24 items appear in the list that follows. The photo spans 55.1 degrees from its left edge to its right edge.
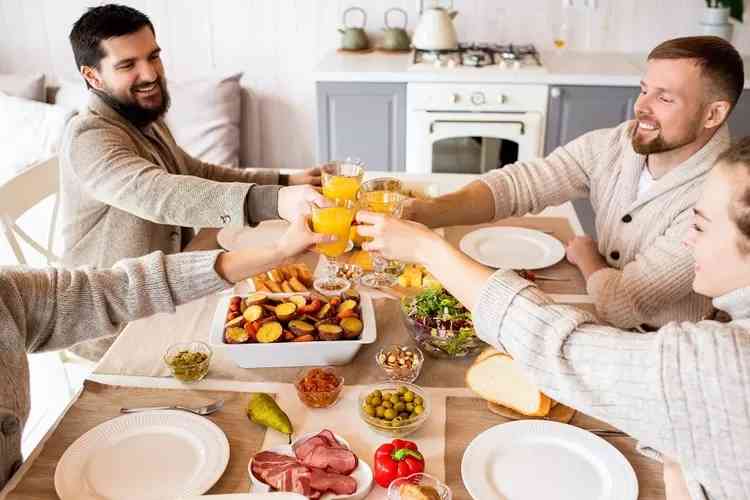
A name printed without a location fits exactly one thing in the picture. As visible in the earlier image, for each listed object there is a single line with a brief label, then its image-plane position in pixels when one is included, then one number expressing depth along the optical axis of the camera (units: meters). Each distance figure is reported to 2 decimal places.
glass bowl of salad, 1.42
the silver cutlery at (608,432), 1.23
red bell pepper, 1.12
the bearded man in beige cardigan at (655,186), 1.62
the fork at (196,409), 1.29
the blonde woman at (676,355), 0.96
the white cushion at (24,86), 3.70
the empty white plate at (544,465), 1.12
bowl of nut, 1.37
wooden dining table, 1.16
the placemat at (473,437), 1.13
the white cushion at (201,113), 3.71
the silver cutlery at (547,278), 1.78
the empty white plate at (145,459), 1.12
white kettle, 3.47
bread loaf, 1.27
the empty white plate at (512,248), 1.83
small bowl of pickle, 1.37
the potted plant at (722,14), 3.46
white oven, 3.31
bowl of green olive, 1.22
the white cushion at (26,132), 3.51
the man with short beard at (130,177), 1.76
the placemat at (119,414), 1.13
